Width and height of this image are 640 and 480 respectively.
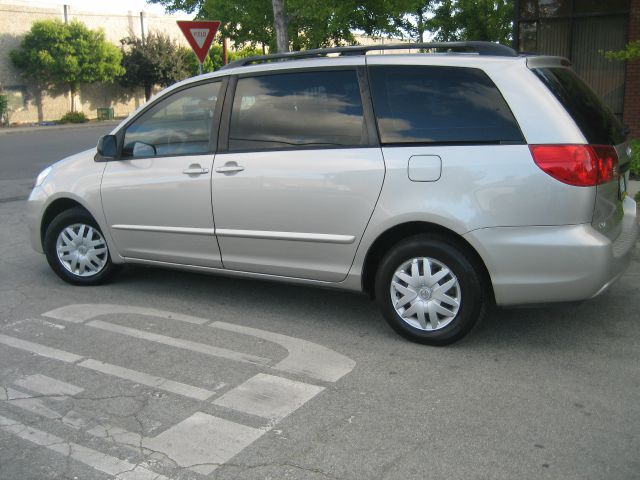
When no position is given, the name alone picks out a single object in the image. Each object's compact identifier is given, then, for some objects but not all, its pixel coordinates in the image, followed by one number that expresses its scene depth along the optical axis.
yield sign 11.09
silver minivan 4.30
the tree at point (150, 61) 41.38
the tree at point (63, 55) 36.22
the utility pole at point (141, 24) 44.16
